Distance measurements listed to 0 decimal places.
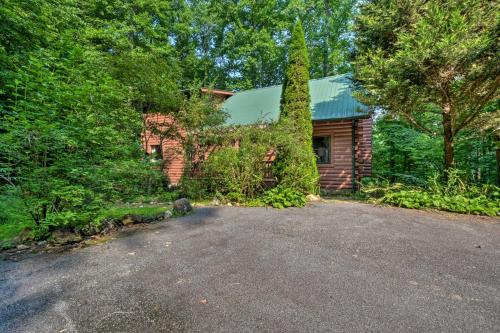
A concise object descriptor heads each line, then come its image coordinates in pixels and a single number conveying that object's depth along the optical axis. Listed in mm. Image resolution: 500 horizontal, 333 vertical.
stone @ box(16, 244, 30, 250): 3564
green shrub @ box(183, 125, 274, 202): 6984
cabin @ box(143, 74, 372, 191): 9102
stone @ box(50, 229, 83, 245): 3729
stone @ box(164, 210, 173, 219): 5445
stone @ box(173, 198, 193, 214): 5805
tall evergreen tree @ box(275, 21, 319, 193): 6906
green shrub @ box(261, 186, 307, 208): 6316
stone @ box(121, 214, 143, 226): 4840
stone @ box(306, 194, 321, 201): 7082
